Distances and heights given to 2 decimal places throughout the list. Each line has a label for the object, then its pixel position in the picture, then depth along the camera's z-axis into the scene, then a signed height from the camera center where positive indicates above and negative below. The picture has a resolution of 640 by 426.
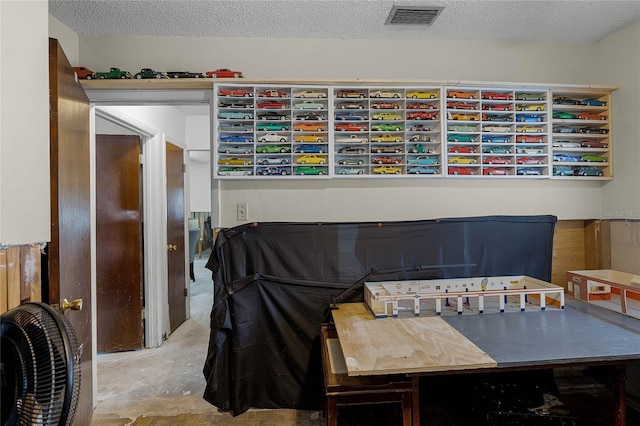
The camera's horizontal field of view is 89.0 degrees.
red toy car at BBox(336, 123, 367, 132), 2.20 +0.57
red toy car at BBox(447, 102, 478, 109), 2.24 +0.73
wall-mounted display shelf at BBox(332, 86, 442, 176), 2.20 +0.55
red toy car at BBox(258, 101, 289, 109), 2.18 +0.72
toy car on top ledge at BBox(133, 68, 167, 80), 2.12 +0.91
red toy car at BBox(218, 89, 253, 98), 2.15 +0.79
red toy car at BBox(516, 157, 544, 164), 2.28 +0.35
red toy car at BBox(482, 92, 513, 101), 2.27 +0.80
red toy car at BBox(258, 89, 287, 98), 2.16 +0.79
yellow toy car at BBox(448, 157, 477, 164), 2.23 +0.35
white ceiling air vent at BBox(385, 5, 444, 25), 1.98 +1.23
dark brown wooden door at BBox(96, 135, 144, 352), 2.96 -0.27
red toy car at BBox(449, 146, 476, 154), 2.24 +0.42
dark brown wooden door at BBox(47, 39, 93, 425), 1.44 +0.03
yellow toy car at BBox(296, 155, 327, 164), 2.19 +0.35
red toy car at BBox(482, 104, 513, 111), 2.25 +0.72
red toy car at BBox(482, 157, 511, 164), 2.25 +0.35
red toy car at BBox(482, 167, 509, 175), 2.26 +0.27
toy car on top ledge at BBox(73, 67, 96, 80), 2.11 +0.91
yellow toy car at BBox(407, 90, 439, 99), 2.22 +0.80
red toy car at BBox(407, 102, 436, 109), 2.23 +0.72
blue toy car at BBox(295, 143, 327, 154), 2.19 +0.43
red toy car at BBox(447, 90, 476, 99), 2.23 +0.80
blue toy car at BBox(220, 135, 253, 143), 2.16 +0.49
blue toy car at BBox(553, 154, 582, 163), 2.31 +0.37
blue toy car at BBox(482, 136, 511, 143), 2.27 +0.50
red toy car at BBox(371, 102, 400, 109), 2.21 +0.72
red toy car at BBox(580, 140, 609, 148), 2.33 +0.47
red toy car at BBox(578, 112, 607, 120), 2.32 +0.66
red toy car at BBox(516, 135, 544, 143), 2.27 +0.50
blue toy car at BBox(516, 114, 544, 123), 2.27 +0.65
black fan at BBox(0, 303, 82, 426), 0.82 -0.41
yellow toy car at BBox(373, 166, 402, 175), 2.20 +0.28
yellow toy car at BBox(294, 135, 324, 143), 2.18 +0.49
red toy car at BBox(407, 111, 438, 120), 2.21 +0.65
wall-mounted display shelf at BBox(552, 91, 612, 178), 2.30 +0.52
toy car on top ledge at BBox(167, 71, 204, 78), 2.15 +0.91
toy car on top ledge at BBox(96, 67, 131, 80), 2.11 +0.90
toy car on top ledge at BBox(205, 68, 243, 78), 2.15 +0.92
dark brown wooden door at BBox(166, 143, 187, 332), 3.42 -0.28
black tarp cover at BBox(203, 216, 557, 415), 2.11 -0.45
